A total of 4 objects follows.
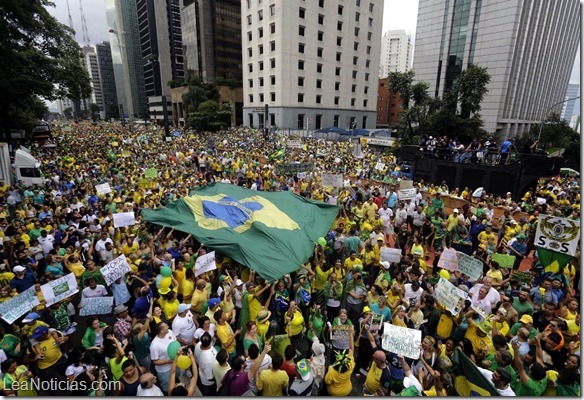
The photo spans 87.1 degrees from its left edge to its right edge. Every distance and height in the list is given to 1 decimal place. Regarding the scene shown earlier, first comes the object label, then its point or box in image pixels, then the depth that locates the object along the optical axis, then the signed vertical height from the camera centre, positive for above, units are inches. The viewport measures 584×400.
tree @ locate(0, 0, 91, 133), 805.2 +150.1
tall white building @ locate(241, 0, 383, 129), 1830.7 +360.6
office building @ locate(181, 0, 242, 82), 2761.1 +706.3
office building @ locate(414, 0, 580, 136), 1861.5 +462.4
